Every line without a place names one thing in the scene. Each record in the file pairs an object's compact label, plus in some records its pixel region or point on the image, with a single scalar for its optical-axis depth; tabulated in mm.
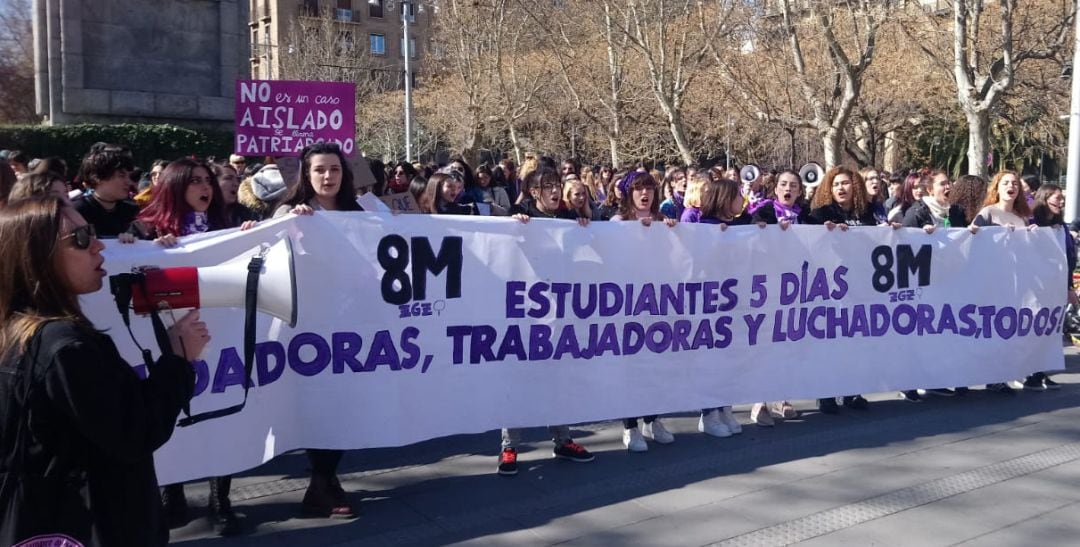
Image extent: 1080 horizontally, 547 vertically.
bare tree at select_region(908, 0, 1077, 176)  13766
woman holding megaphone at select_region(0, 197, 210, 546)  2102
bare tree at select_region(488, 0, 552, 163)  27500
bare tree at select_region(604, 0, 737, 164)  19891
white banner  4578
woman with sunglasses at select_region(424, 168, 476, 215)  7000
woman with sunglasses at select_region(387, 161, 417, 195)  10195
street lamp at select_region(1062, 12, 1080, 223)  11125
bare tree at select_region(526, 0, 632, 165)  24859
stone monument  14828
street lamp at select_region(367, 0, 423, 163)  23844
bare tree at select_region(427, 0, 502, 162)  27797
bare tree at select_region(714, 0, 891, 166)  15648
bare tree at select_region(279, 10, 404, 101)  41375
